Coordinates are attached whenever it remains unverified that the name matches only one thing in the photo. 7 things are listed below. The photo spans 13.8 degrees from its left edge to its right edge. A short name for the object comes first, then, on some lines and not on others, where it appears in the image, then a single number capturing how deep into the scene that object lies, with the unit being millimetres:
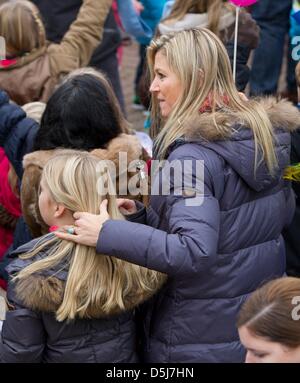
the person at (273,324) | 3480
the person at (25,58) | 6205
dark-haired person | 4868
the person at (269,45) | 10131
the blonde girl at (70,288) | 4048
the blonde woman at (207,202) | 3923
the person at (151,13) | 9377
